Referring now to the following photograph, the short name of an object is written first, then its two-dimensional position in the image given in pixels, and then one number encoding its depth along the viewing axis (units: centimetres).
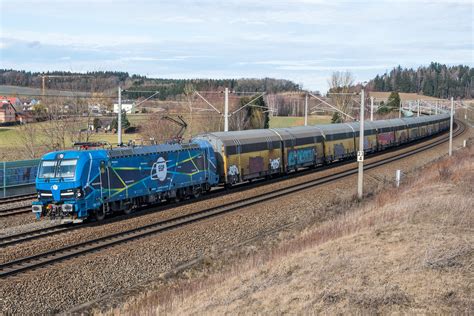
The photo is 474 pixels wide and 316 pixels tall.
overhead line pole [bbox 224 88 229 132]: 3944
